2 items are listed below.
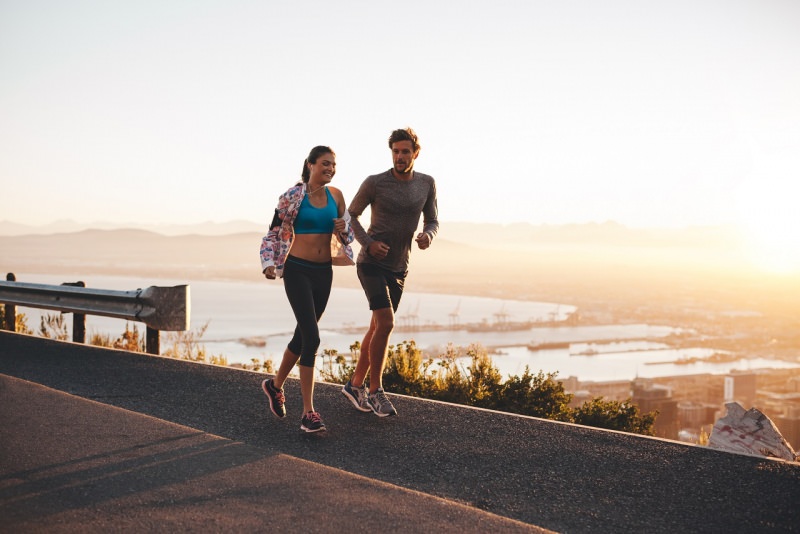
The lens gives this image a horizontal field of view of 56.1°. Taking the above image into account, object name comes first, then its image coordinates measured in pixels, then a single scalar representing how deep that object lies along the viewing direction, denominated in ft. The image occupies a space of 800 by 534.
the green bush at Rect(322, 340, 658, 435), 26.04
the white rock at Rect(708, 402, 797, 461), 18.42
